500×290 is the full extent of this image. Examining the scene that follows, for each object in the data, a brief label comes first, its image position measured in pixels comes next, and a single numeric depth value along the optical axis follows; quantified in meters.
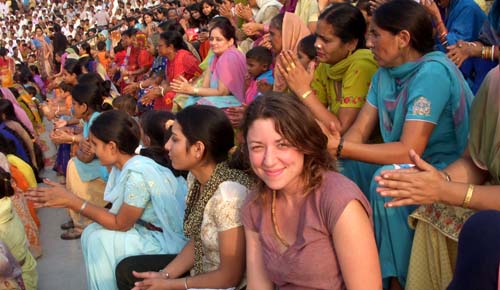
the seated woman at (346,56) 2.81
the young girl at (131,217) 2.88
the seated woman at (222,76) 4.47
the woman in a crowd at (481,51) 2.68
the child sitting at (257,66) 4.16
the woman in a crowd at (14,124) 5.43
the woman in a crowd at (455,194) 1.82
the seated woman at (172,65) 5.59
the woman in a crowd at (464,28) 3.45
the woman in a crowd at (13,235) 3.52
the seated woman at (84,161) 4.43
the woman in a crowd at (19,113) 6.08
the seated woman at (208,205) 2.23
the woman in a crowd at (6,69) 10.09
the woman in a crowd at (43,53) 14.18
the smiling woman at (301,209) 1.72
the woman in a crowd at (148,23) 10.05
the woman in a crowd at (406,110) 2.26
